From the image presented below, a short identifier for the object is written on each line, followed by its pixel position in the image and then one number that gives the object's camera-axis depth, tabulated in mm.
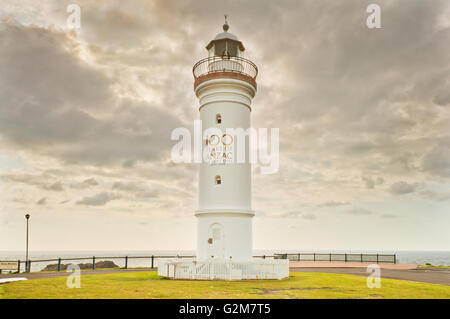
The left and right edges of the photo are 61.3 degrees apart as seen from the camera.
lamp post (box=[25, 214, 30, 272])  24503
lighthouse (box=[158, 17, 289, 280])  21797
